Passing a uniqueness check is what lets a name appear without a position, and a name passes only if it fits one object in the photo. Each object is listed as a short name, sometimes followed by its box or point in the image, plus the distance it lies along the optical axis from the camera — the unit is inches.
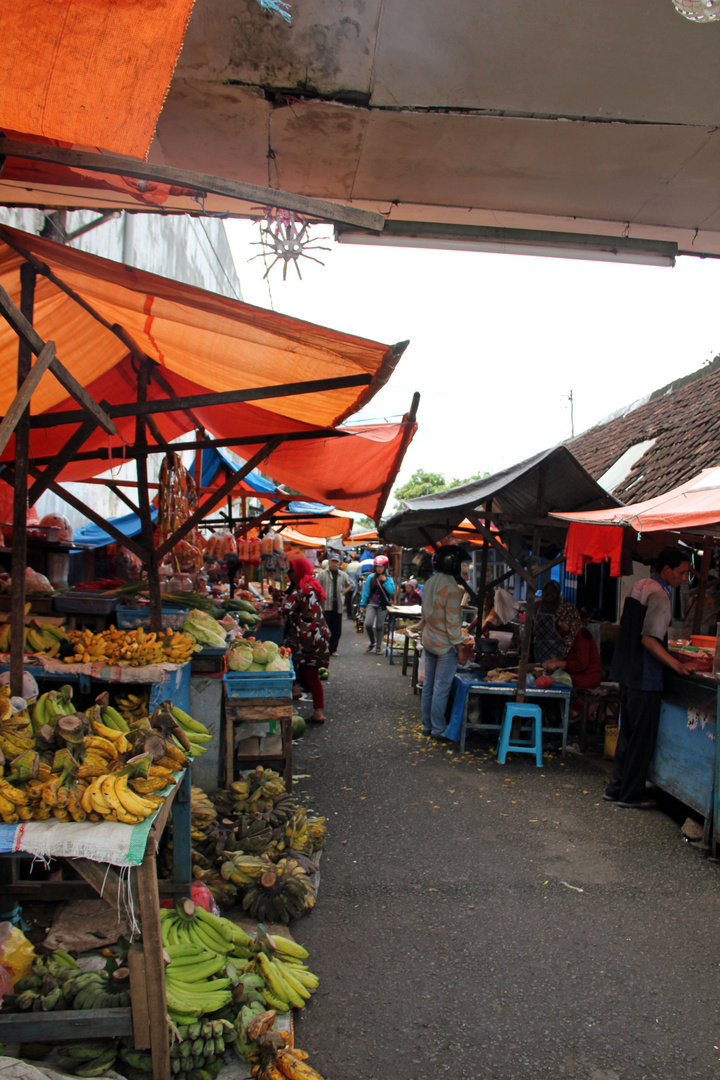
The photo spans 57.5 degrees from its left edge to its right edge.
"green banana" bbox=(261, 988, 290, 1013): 118.1
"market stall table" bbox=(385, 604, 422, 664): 541.6
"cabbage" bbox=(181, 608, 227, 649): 215.6
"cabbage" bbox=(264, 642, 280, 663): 224.9
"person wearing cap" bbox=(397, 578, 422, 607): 787.1
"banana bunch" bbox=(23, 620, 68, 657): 195.2
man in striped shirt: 309.7
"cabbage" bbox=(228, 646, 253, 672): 217.0
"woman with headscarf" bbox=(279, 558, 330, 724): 317.4
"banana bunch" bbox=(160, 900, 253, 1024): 109.0
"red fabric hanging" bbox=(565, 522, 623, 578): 269.0
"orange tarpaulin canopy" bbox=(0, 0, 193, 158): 67.6
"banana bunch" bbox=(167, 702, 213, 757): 148.3
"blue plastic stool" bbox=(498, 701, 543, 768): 280.5
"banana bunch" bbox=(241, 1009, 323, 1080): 100.8
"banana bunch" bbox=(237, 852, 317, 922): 152.4
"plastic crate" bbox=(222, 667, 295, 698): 215.3
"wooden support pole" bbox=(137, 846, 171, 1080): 95.0
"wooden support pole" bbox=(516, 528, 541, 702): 279.9
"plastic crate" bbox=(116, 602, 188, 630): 223.5
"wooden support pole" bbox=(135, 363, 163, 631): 205.0
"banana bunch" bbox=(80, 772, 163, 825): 98.4
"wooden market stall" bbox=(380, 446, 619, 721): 281.9
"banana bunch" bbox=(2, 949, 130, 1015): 103.9
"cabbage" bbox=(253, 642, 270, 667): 222.8
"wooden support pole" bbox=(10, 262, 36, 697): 133.0
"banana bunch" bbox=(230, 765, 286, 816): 192.5
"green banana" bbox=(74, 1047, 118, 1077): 97.0
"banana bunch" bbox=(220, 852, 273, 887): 157.8
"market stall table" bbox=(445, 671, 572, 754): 290.8
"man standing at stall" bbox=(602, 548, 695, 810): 226.2
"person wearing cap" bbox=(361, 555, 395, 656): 635.1
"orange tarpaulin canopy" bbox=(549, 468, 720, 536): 208.4
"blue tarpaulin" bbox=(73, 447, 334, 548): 397.0
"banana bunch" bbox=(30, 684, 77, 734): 131.9
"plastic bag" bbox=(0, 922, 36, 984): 116.2
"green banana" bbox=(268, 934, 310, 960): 134.1
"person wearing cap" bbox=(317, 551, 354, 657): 531.5
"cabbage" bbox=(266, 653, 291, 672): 222.1
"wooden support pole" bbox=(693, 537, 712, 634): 306.1
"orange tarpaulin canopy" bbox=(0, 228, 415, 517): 127.9
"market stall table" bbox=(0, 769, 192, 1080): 94.2
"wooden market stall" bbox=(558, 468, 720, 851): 201.8
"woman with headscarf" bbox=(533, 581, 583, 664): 321.1
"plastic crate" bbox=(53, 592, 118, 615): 215.2
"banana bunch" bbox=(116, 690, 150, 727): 186.1
